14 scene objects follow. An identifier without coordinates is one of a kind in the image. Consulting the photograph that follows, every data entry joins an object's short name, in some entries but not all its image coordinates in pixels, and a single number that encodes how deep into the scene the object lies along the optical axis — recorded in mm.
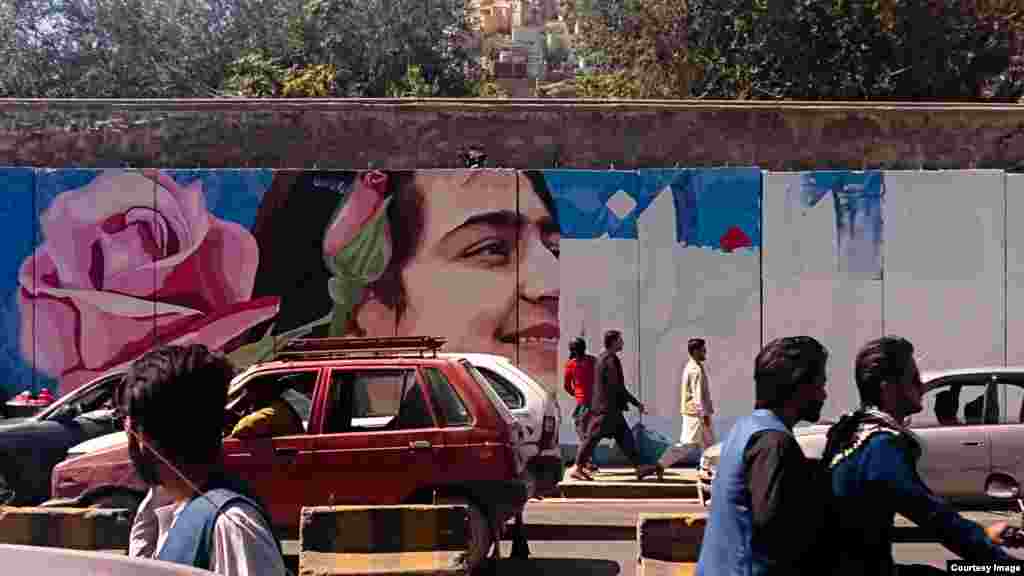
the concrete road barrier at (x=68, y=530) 8555
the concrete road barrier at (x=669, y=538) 8336
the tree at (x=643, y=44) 32969
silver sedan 13914
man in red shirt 18578
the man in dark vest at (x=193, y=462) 3707
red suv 11117
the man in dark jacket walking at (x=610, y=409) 17500
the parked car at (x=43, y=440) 14383
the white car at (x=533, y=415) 12140
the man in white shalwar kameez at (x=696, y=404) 18312
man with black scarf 5000
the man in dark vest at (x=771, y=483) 4824
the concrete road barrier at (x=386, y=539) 8898
